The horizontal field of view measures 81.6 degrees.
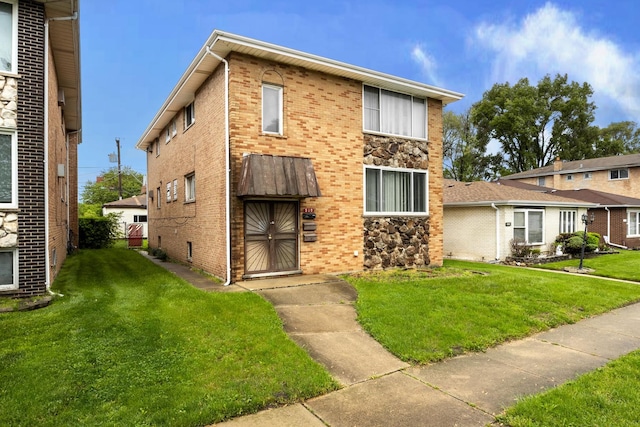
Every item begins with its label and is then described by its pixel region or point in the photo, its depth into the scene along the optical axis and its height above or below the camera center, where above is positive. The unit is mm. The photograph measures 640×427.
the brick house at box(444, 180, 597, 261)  15055 -333
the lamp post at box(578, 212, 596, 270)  13789 -309
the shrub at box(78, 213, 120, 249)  19359 -916
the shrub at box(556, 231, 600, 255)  16109 -1345
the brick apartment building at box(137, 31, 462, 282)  8805 +1373
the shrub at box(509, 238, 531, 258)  14805 -1463
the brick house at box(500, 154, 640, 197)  27650 +3033
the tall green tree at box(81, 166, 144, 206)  44844 +3536
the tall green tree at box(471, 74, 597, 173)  39750 +10281
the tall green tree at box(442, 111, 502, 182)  39688 +6925
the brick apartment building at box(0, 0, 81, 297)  6625 +1336
